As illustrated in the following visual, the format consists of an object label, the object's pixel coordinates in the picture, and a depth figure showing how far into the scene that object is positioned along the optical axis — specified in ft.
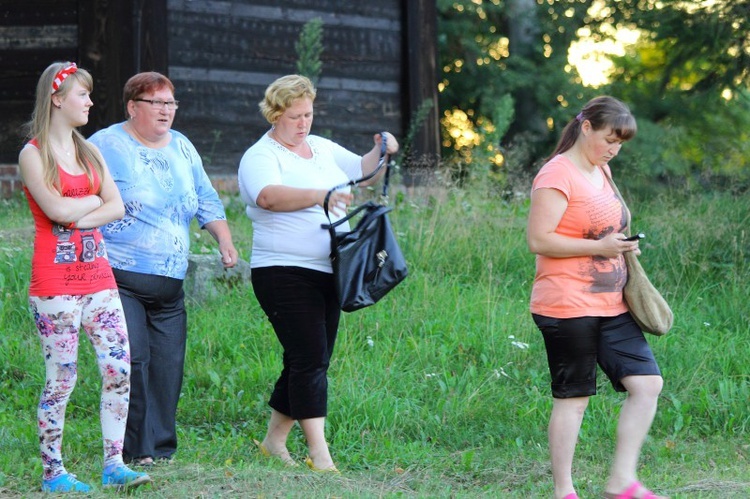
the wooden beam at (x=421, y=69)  71.51
